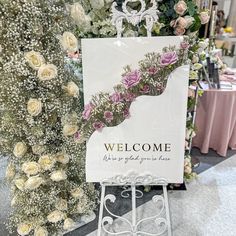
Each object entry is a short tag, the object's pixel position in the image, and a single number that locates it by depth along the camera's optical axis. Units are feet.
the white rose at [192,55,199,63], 7.07
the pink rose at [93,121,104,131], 5.46
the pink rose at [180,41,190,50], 5.08
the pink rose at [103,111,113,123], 5.35
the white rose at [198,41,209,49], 7.29
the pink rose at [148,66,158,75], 5.13
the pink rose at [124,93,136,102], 5.28
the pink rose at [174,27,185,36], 6.20
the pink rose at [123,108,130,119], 5.36
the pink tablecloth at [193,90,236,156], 9.40
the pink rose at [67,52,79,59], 6.29
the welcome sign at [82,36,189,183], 5.14
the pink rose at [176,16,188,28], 6.09
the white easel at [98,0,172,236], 5.15
